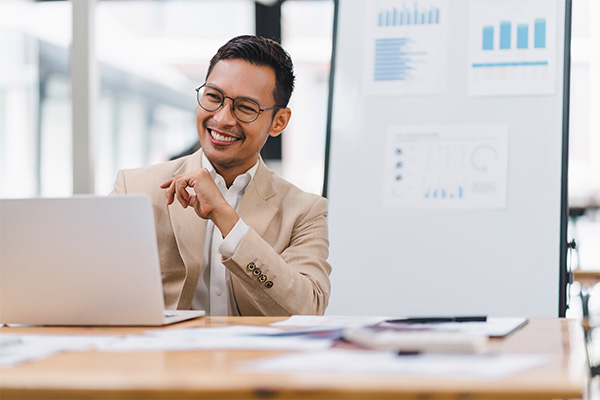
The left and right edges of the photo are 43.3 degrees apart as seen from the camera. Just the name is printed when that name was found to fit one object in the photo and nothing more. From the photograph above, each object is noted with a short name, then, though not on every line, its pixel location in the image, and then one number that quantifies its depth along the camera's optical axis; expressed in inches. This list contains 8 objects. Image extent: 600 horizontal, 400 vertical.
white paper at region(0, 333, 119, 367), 41.9
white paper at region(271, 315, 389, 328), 53.9
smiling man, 75.7
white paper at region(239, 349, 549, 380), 35.4
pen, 52.5
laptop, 52.6
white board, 101.8
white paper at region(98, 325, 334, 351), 44.4
